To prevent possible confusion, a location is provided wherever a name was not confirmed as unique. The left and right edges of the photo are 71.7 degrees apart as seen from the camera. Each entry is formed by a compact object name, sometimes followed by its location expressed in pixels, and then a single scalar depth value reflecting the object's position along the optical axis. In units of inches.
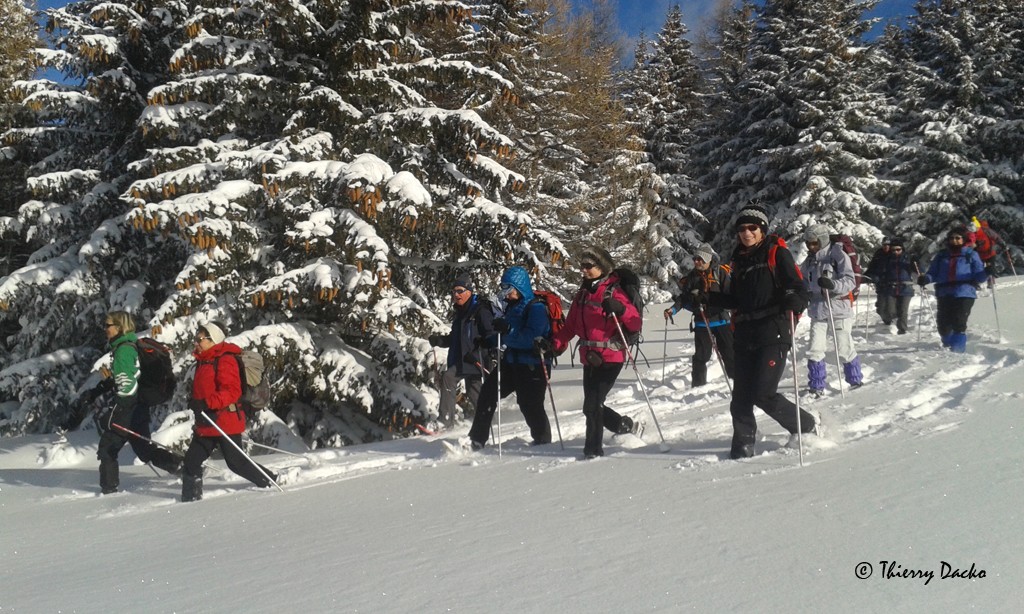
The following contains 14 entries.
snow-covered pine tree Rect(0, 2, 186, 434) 457.4
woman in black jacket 206.8
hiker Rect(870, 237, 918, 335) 538.0
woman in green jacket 286.8
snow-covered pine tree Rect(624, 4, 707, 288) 1122.7
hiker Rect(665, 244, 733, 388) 360.5
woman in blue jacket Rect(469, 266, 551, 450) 281.1
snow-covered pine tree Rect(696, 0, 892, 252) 997.2
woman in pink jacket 246.4
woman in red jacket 255.1
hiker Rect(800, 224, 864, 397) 324.2
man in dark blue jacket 349.1
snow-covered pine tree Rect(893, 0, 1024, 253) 1107.3
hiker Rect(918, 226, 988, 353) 400.8
